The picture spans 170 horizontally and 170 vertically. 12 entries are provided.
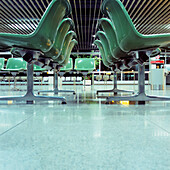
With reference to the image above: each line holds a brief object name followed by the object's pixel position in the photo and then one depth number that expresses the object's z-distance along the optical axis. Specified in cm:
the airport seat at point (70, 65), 437
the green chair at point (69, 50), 290
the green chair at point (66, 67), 292
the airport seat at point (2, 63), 401
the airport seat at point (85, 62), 430
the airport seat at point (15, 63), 442
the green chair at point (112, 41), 188
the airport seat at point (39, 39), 142
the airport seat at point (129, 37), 139
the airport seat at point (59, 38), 188
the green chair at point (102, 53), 284
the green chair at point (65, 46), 236
